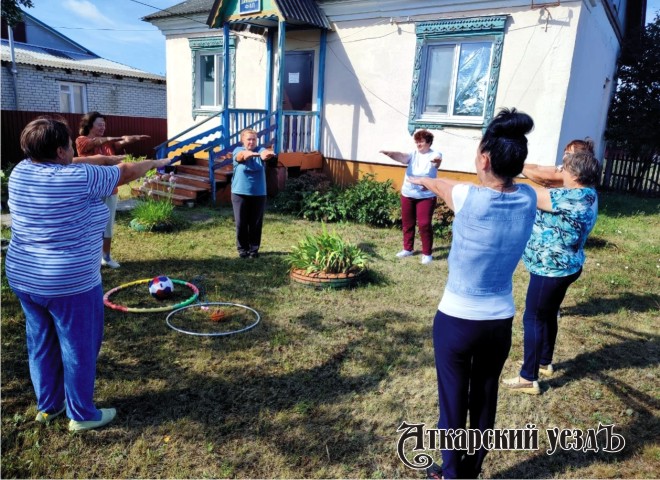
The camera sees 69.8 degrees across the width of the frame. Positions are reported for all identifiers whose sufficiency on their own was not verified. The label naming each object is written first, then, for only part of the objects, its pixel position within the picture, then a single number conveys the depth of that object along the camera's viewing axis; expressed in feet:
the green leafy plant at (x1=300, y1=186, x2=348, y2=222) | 30.68
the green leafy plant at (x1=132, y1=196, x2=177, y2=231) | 26.30
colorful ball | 16.63
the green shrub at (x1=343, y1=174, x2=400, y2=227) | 29.45
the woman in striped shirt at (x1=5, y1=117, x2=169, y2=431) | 8.43
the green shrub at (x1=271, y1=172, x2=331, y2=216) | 32.37
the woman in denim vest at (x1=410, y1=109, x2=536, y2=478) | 7.26
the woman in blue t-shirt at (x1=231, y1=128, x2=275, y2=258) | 20.72
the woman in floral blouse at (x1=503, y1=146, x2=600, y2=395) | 10.98
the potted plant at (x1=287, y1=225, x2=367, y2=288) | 18.70
